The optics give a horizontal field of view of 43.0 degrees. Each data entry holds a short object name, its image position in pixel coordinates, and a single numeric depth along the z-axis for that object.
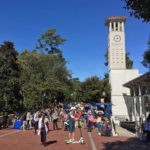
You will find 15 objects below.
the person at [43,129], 9.31
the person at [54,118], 15.35
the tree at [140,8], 7.55
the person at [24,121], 15.68
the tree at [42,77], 27.69
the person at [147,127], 11.10
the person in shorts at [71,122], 10.18
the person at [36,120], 14.06
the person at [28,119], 16.85
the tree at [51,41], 47.09
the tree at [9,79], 18.92
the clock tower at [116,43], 32.12
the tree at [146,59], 14.59
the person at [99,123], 14.58
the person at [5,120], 17.81
